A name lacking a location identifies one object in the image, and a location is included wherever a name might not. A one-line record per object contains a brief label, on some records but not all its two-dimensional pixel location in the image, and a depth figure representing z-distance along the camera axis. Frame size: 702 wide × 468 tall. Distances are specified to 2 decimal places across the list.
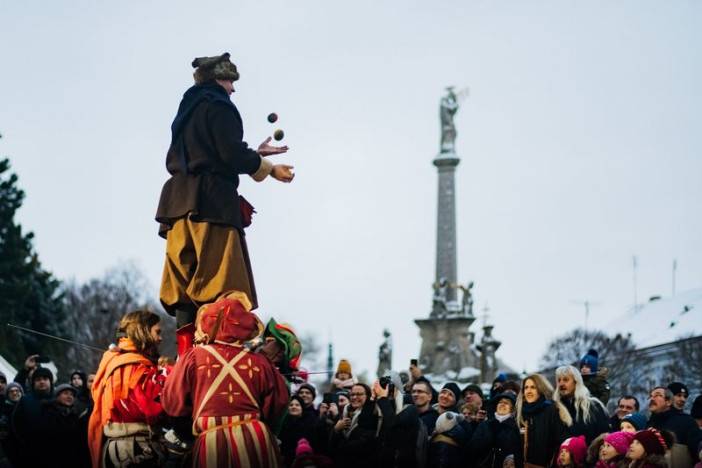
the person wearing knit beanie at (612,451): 13.75
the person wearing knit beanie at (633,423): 14.59
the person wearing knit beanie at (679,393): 15.97
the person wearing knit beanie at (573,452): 14.10
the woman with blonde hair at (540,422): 14.55
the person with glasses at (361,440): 15.08
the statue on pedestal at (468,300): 69.54
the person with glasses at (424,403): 16.03
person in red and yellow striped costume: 10.95
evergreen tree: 51.72
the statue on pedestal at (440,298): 69.19
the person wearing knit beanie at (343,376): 18.89
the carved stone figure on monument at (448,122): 75.00
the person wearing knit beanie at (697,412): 15.84
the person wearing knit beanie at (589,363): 17.12
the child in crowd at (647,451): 13.55
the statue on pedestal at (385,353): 62.81
